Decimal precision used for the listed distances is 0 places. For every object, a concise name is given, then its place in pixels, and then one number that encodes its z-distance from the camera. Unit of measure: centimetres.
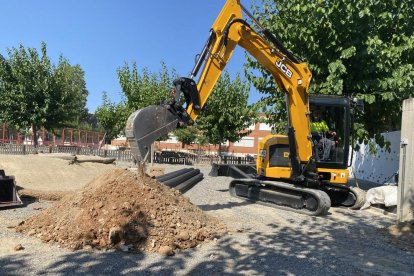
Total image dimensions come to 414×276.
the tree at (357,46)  1178
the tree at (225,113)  2812
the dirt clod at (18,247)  545
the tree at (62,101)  2822
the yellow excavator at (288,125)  823
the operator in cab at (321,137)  983
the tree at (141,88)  3009
